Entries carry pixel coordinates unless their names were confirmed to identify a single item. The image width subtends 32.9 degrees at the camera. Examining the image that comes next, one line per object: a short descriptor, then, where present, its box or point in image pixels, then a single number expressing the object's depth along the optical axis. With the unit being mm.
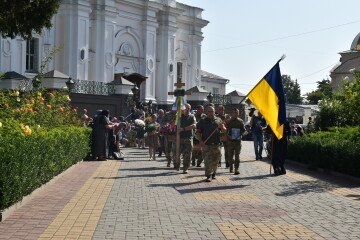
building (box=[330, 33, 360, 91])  56406
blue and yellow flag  15266
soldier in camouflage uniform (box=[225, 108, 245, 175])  16750
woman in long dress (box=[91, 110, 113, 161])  21000
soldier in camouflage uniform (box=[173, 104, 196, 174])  16672
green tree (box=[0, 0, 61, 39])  17438
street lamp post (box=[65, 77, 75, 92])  29719
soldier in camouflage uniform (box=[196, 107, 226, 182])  14781
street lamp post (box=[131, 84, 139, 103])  33941
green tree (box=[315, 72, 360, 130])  15055
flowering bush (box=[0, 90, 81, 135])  11758
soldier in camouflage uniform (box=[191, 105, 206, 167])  18359
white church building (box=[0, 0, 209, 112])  37375
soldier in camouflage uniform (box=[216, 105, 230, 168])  17281
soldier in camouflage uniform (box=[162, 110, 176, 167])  18894
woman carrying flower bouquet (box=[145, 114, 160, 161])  21594
